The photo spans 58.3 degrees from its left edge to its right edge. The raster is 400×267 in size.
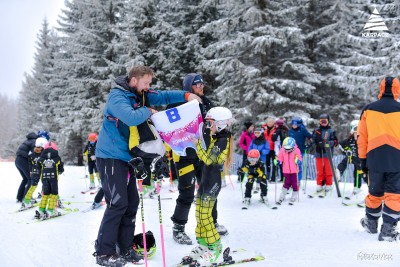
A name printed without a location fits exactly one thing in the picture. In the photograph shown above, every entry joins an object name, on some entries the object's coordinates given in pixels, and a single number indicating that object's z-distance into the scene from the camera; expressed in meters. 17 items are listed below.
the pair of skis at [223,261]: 4.16
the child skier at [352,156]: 8.48
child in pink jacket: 8.30
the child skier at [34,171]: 8.80
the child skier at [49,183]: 7.73
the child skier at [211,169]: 4.31
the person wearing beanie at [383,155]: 5.02
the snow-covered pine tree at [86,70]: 23.11
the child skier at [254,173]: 8.23
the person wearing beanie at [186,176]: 5.10
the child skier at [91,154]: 11.47
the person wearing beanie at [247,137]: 11.22
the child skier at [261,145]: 10.03
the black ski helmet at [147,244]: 4.45
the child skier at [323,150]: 9.16
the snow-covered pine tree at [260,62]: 16.45
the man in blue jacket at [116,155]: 4.02
